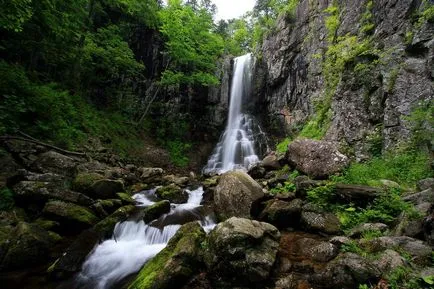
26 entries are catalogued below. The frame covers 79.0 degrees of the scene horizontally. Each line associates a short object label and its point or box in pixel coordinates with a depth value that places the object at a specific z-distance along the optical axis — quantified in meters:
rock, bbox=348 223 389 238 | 5.37
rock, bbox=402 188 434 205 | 5.30
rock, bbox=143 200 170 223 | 7.98
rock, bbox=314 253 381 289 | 3.83
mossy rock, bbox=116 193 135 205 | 9.13
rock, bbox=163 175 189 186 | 13.25
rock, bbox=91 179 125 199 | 8.69
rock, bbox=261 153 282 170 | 11.61
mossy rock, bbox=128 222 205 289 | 4.50
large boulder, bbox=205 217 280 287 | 4.53
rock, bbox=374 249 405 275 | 3.83
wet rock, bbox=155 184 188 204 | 10.32
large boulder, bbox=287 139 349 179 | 9.00
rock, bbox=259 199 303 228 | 6.89
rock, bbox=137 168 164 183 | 13.50
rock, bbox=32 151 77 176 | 8.58
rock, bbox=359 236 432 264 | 3.98
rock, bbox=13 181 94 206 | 7.00
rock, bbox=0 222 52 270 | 5.21
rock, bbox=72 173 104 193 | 8.55
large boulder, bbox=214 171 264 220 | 7.54
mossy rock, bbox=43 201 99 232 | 6.86
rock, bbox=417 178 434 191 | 5.94
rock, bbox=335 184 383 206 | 6.46
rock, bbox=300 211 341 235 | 6.16
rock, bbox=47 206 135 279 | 5.26
